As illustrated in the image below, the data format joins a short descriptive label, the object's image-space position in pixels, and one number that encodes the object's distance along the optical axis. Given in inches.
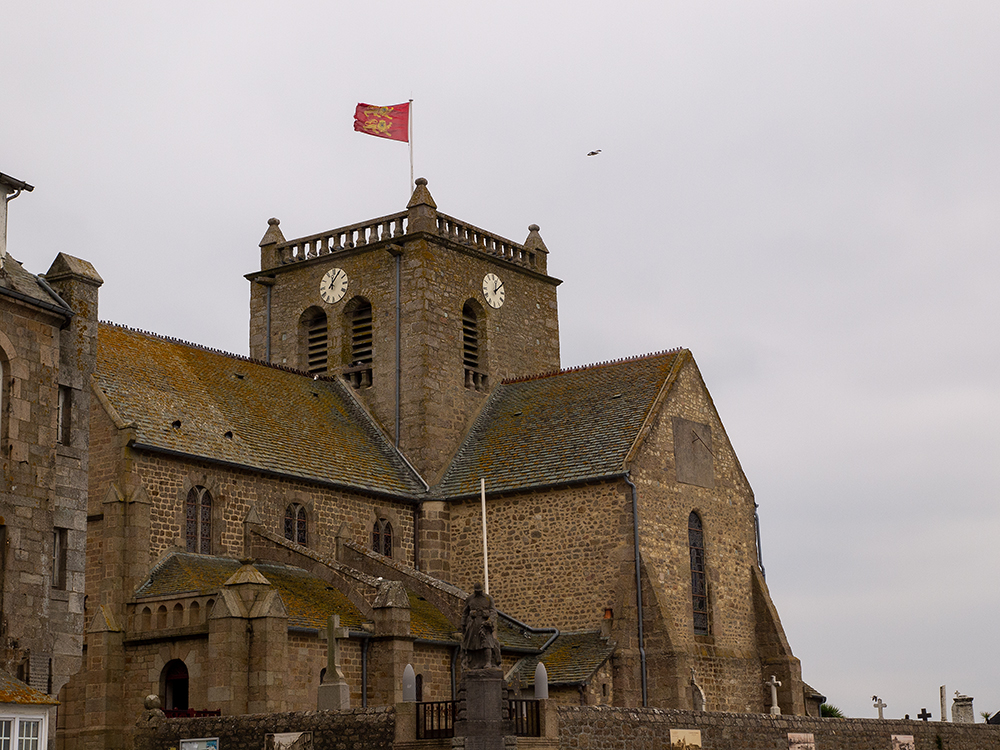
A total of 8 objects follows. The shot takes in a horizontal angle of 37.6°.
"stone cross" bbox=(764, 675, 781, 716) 1312.7
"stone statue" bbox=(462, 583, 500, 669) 958.4
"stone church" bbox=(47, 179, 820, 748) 1243.8
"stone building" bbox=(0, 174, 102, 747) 989.8
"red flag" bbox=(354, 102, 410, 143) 1779.0
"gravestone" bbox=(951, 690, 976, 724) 1528.1
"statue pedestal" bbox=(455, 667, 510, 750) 944.9
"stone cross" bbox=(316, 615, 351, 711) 1040.8
